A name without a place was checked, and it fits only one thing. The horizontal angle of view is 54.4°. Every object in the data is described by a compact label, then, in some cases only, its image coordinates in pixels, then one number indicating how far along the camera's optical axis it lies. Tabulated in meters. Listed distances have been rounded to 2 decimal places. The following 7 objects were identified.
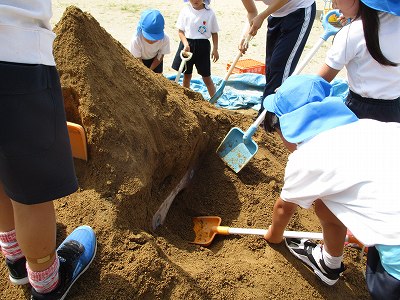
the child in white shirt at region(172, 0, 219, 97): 4.75
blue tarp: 4.97
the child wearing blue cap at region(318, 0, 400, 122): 2.17
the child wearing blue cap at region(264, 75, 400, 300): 1.42
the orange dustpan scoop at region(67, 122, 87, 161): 2.01
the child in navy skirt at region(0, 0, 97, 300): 1.18
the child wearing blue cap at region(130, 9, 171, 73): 4.25
